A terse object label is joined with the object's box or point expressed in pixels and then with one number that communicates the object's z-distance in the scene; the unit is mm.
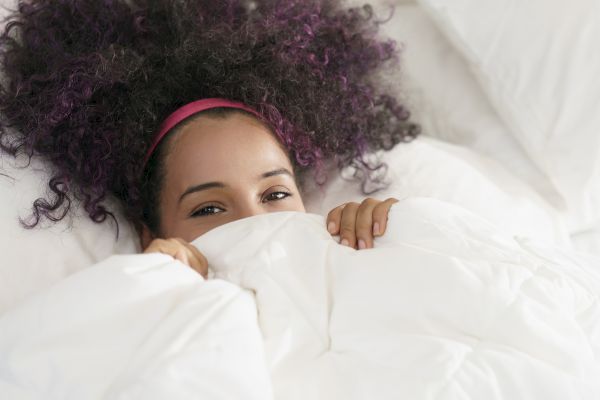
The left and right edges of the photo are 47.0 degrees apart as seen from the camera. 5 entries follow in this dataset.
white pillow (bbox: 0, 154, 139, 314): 935
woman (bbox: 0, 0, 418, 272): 1034
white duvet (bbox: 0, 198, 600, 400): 658
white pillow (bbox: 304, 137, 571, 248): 1218
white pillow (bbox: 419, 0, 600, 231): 1292
